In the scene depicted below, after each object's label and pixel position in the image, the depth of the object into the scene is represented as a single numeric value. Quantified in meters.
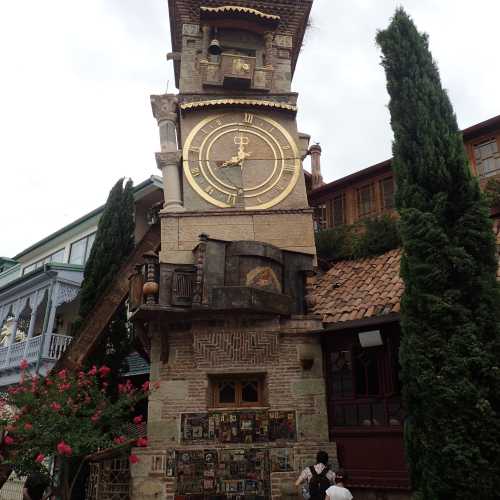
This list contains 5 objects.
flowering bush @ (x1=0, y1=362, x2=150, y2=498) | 9.25
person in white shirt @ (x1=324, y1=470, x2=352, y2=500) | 7.41
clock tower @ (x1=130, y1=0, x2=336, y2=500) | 9.94
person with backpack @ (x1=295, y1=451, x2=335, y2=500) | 8.15
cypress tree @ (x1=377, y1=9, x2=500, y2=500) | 7.26
